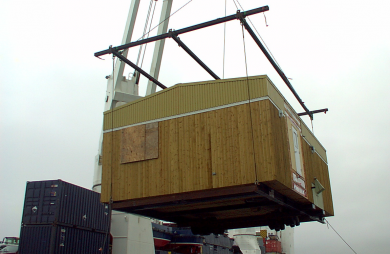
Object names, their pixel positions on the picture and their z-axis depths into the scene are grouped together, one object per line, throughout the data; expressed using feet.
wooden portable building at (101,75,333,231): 52.01
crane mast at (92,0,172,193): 93.76
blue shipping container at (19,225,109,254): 75.87
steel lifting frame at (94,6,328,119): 53.88
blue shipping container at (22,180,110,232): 78.33
